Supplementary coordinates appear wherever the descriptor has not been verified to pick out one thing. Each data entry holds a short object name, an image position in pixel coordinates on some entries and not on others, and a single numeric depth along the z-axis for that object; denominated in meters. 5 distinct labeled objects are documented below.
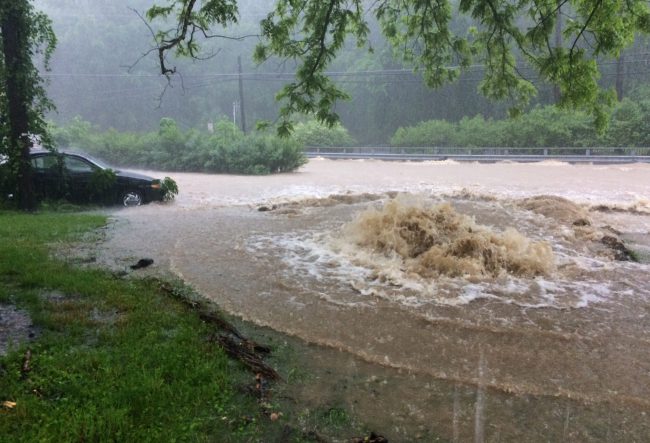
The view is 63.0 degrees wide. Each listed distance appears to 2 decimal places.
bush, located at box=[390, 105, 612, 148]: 34.91
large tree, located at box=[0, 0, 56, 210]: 11.74
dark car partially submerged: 13.30
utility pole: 47.11
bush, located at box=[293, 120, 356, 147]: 44.66
